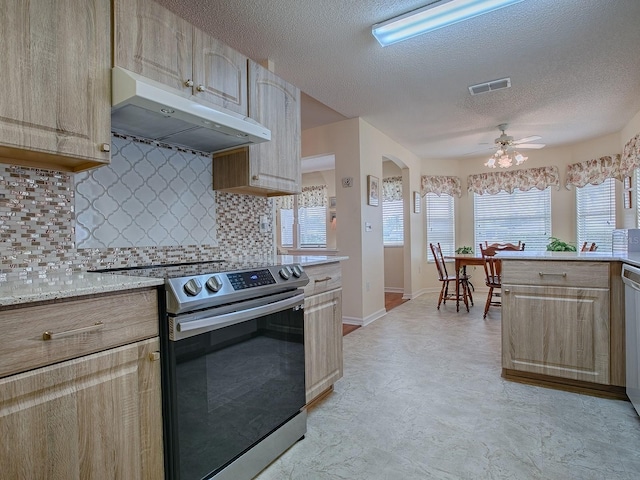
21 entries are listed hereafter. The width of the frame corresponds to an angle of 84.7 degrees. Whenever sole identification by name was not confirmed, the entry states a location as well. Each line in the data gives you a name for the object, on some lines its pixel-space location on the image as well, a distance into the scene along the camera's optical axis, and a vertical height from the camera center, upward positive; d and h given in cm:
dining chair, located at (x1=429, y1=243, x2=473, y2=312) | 487 -70
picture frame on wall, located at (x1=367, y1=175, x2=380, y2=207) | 432 +53
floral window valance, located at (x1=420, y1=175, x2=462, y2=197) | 643 +86
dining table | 472 -42
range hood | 139 +54
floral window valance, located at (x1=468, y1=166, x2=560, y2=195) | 572 +86
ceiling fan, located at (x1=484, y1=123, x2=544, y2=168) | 448 +110
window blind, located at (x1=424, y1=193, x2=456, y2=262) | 654 +20
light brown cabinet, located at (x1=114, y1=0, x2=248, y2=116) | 149 +87
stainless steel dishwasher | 193 -59
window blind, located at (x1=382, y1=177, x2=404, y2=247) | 658 +39
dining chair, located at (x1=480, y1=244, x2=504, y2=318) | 442 -55
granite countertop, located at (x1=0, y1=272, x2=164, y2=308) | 95 -15
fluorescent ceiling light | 210 +135
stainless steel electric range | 127 -55
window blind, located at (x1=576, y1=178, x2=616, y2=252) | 508 +24
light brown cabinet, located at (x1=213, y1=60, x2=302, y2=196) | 213 +53
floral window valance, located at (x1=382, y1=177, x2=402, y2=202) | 655 +83
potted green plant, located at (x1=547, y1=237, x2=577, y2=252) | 397 -21
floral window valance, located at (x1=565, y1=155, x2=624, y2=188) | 488 +85
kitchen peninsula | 223 -61
